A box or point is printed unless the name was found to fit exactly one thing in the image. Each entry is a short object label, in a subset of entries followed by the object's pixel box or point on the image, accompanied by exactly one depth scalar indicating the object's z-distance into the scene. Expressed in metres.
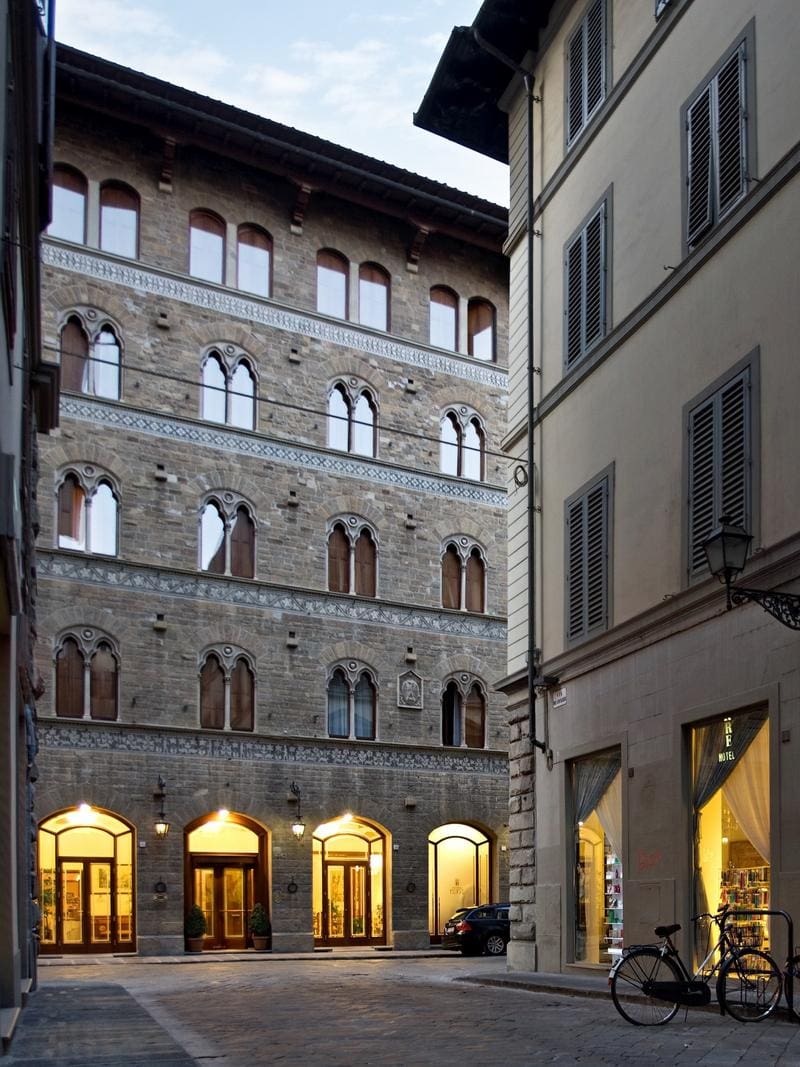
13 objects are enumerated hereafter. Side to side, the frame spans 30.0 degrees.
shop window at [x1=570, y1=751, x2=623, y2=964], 18.53
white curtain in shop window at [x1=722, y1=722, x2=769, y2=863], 14.61
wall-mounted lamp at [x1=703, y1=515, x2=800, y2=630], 12.38
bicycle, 12.52
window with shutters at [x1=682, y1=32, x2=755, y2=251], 15.71
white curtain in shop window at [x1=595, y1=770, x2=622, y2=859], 18.38
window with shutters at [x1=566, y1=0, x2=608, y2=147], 20.08
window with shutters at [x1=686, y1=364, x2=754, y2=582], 15.23
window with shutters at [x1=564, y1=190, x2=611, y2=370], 19.62
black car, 33.31
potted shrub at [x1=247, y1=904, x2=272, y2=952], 34.53
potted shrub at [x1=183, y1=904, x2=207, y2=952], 33.62
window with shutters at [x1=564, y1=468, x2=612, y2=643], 18.95
